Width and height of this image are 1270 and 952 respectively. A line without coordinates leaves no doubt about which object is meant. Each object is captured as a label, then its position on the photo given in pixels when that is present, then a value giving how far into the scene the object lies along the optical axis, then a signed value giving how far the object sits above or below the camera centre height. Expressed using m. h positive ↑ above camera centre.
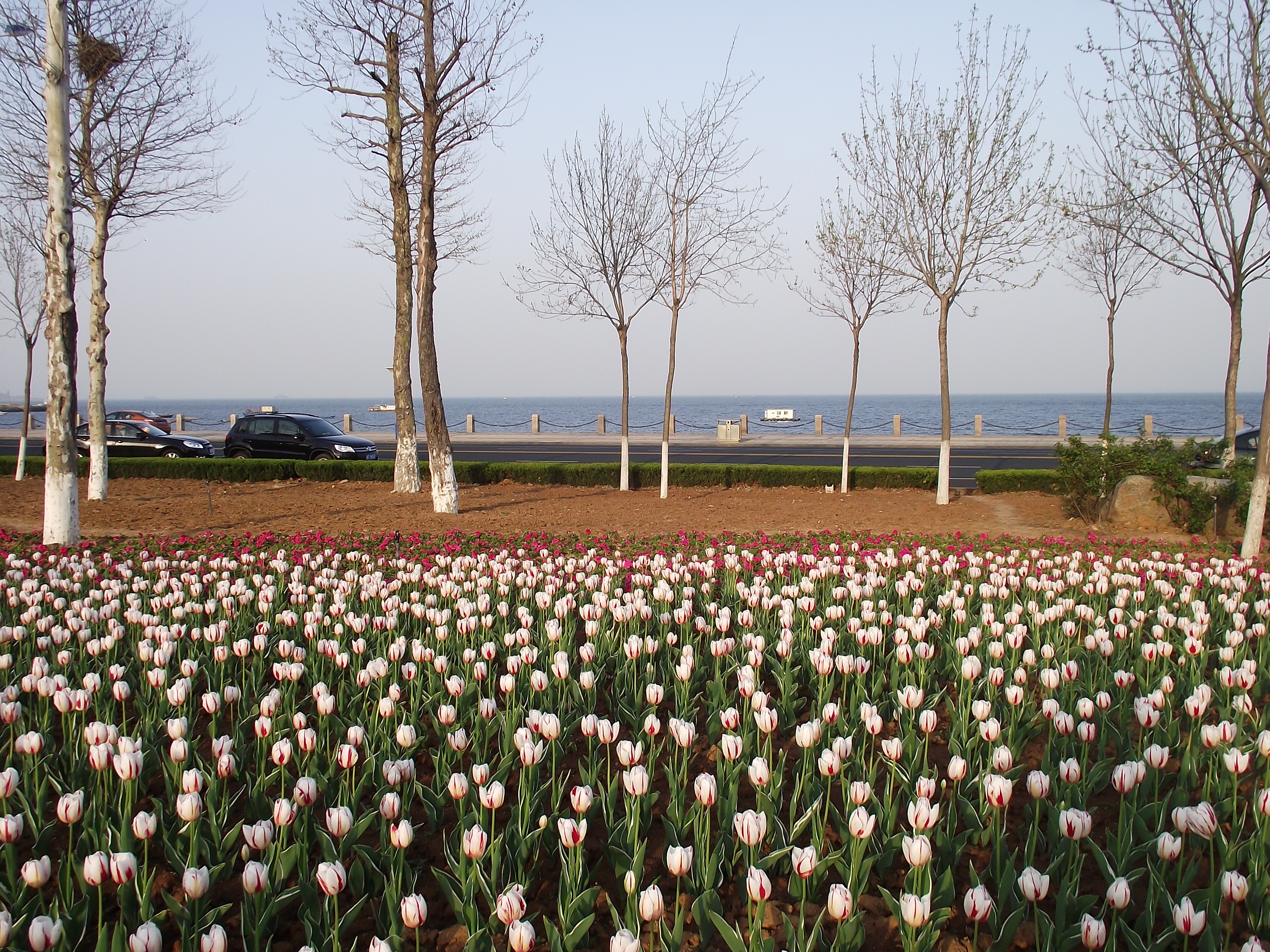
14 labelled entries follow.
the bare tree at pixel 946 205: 14.93 +3.91
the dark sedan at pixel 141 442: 25.30 -0.71
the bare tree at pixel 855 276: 18.14 +3.21
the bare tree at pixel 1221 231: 14.87 +3.72
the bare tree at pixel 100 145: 15.21 +5.02
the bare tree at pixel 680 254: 17.12 +3.39
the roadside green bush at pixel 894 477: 17.16 -0.81
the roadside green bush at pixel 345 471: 19.09 -1.04
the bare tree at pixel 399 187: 14.70 +4.12
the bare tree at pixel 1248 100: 9.52 +3.72
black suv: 24.69 -0.53
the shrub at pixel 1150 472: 11.78 -0.42
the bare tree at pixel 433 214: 13.71 +3.20
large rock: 12.20 -0.90
